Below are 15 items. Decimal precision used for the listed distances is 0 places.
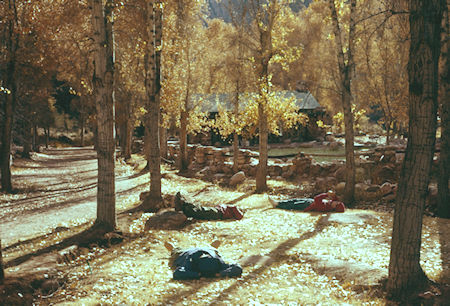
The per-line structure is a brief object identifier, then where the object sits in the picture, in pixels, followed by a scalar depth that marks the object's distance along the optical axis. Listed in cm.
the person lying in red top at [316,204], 1161
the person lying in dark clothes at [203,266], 643
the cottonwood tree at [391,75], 2544
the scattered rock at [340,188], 1425
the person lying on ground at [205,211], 1062
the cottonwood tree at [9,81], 1265
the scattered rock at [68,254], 683
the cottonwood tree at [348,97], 1212
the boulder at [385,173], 1558
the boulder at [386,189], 1338
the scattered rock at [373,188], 1366
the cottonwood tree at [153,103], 1071
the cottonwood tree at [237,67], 1694
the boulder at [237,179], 1775
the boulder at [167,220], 958
